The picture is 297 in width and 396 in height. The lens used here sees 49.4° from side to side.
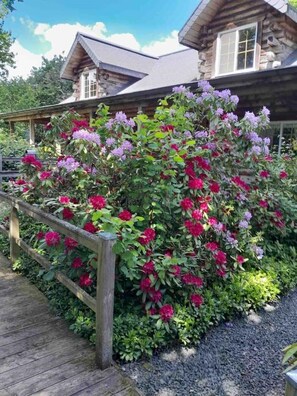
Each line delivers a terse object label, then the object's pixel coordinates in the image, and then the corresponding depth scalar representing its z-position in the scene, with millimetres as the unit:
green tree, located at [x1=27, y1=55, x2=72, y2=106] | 31844
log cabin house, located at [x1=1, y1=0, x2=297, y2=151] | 5939
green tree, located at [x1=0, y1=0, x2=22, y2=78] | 16672
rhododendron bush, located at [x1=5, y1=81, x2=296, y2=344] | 2598
